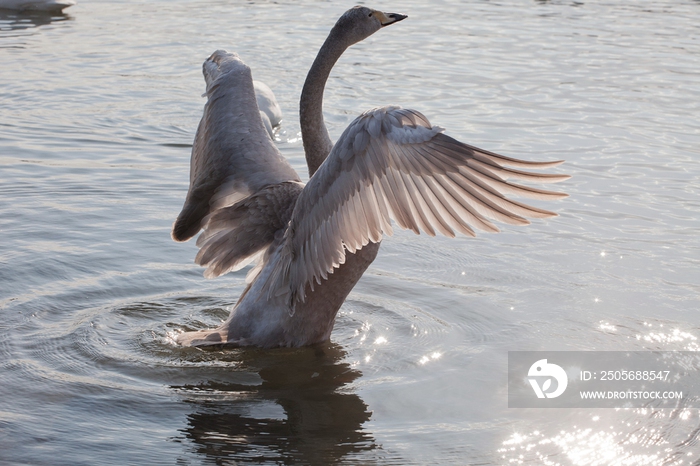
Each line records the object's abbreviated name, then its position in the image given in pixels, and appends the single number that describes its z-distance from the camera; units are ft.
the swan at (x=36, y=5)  52.78
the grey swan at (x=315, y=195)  13.83
